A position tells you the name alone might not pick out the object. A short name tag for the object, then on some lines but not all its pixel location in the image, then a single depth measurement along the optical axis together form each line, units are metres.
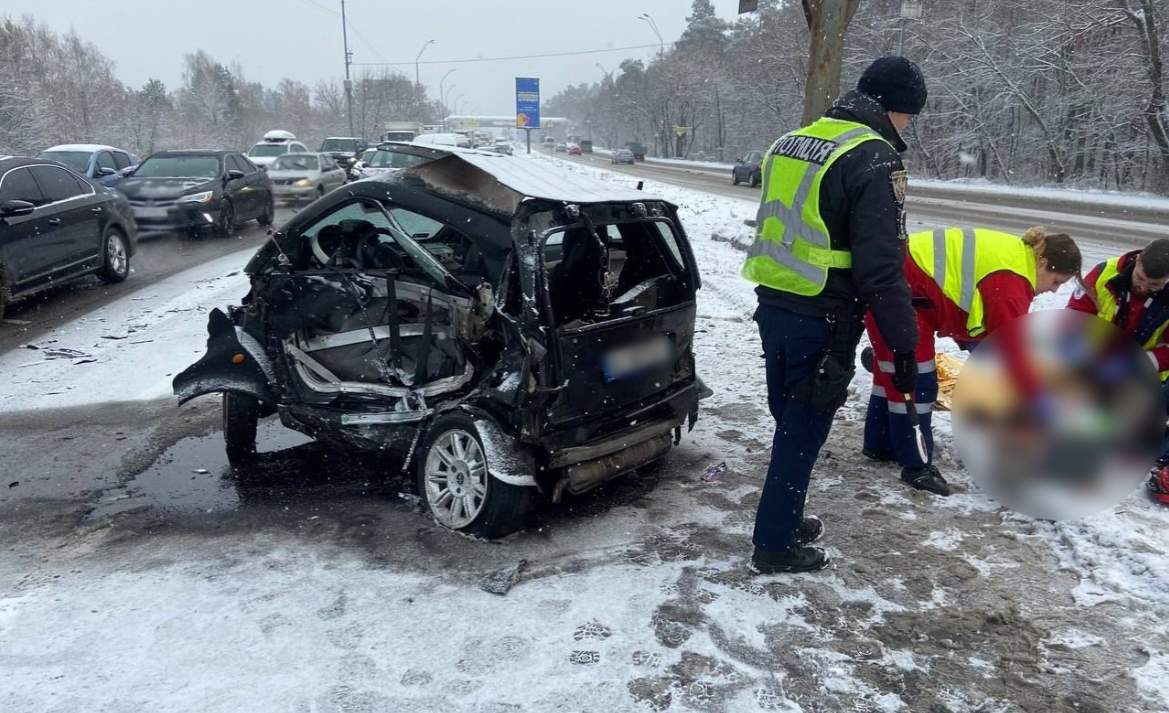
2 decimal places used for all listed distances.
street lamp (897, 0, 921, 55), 15.72
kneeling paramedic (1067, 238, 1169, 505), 3.90
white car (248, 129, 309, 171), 22.51
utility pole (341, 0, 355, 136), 44.46
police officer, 3.05
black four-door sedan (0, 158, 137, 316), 8.16
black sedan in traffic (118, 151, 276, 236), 13.81
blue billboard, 41.47
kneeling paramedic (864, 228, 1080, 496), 3.87
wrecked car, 3.64
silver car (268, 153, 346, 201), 20.27
